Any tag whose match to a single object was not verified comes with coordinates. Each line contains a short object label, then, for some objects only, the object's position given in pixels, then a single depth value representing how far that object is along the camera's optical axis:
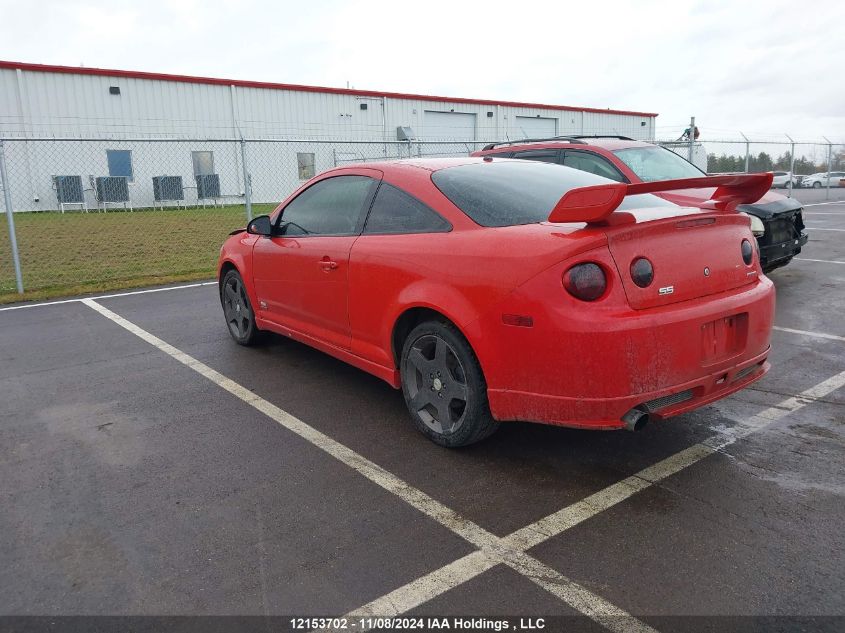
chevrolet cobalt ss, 3.00
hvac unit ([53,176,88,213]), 21.88
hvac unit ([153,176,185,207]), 23.20
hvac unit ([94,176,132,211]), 22.08
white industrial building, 22.03
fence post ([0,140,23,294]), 8.07
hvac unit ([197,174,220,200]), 23.80
